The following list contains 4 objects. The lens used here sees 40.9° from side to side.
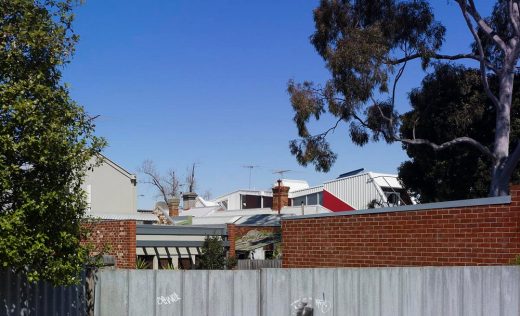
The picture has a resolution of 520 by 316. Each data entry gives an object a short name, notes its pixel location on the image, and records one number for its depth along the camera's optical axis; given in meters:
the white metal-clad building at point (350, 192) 41.81
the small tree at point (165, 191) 76.81
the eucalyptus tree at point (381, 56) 21.41
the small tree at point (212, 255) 26.34
